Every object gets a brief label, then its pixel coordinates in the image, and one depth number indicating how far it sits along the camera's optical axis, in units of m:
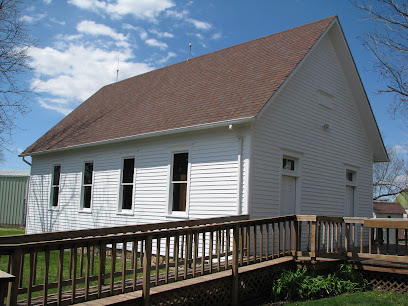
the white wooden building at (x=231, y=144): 10.64
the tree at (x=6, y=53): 17.38
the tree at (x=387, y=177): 42.94
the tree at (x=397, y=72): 9.99
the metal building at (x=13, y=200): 27.39
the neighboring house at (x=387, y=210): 42.06
